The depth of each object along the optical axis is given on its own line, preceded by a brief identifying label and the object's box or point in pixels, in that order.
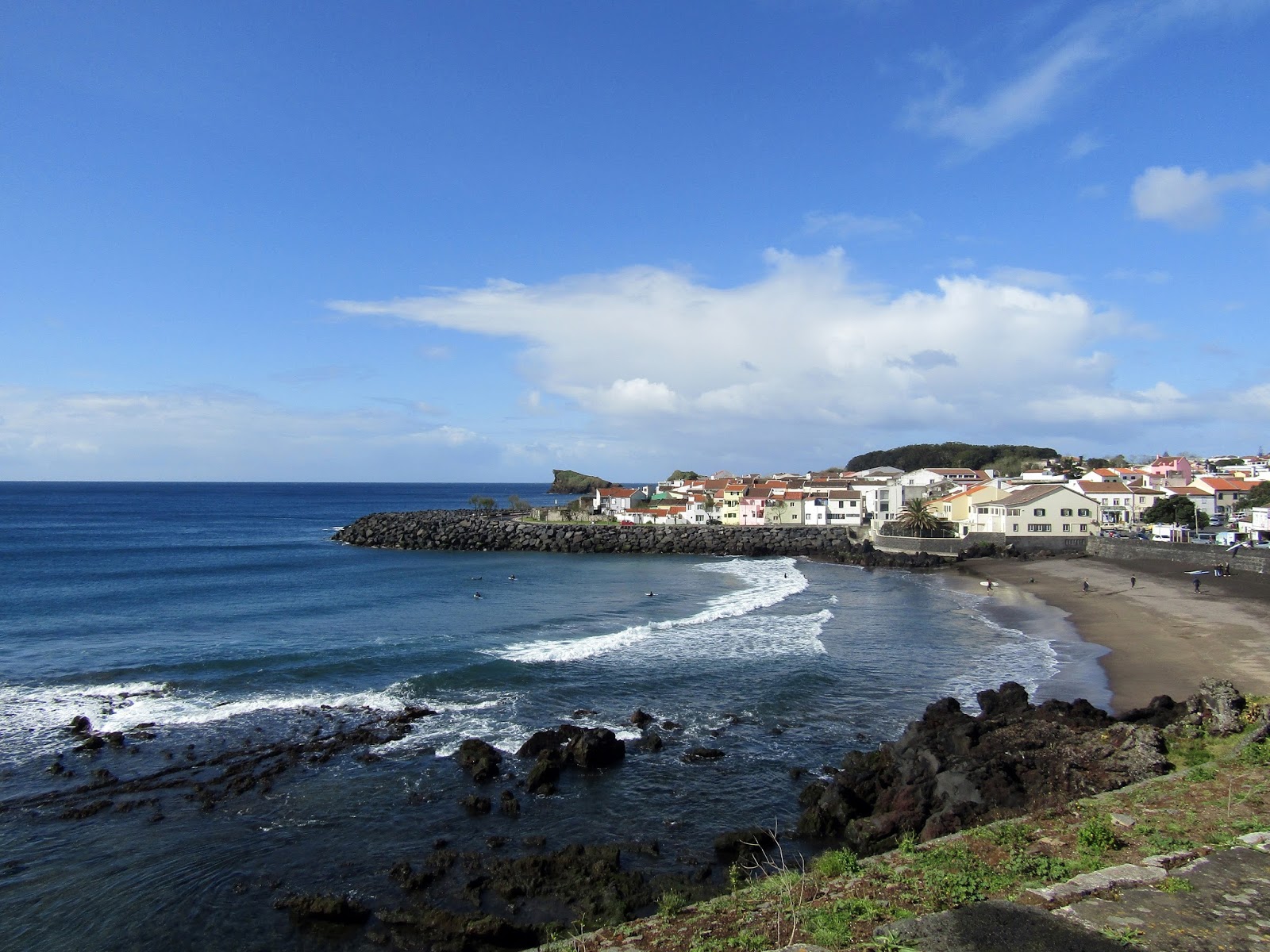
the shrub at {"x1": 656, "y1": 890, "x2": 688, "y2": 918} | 10.82
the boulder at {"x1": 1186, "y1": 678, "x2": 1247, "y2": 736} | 17.05
